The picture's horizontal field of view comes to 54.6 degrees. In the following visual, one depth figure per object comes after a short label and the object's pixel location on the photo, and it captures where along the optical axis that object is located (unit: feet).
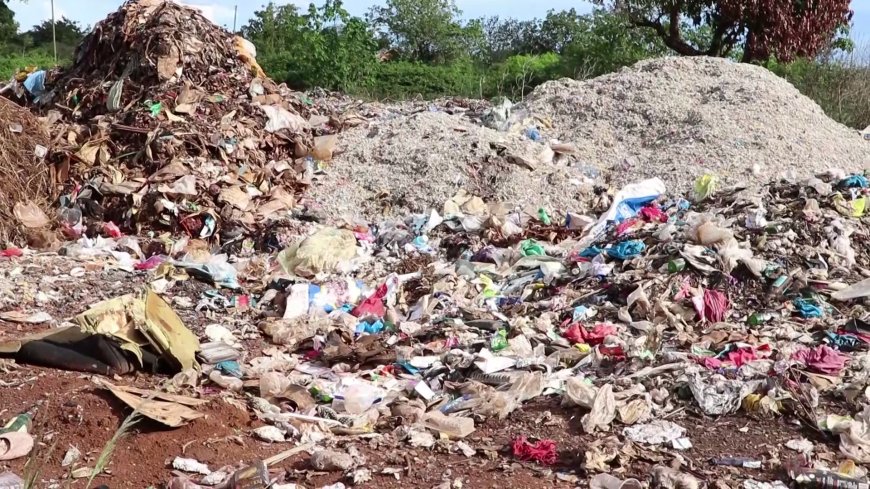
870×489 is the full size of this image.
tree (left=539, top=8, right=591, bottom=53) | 63.87
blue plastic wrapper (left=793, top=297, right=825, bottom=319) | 15.20
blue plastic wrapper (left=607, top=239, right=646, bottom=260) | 17.63
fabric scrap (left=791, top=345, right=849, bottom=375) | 12.79
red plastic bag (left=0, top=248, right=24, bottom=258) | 20.09
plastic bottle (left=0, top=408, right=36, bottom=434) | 10.39
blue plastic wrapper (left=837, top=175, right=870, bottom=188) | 19.26
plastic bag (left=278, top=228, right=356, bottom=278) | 19.03
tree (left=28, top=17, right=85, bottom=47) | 74.43
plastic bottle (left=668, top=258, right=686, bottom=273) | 16.43
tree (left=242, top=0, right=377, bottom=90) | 37.81
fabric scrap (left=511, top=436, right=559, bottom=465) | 10.78
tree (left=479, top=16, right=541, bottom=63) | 69.05
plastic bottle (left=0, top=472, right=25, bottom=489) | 9.33
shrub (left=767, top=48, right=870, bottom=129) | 33.94
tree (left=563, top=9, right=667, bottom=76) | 42.47
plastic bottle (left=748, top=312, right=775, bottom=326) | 15.23
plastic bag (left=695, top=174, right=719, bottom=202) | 21.93
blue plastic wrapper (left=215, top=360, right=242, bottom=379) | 13.48
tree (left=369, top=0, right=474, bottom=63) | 61.00
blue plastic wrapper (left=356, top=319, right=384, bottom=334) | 16.24
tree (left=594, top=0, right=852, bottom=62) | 36.58
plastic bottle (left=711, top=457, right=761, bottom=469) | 10.54
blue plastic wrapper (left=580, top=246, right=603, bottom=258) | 18.26
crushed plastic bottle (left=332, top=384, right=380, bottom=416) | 12.42
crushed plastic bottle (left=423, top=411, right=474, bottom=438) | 11.53
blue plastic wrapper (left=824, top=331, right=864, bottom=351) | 13.89
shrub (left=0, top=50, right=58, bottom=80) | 48.87
